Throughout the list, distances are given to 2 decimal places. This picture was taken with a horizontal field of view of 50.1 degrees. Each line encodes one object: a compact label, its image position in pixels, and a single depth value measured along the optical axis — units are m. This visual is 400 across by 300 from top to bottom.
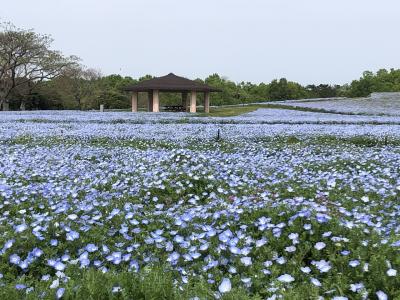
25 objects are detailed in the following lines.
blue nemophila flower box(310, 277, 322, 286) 3.00
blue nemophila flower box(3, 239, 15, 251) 3.65
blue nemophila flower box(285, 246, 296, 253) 3.65
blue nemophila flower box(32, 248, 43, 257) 3.55
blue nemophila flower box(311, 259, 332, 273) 3.23
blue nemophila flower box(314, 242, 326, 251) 3.60
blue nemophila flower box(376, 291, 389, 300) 2.71
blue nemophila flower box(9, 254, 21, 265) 3.49
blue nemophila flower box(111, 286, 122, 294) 2.83
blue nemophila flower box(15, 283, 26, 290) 2.83
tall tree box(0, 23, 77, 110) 47.66
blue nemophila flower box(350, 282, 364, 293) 2.89
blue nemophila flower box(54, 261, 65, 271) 3.30
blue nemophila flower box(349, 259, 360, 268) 3.17
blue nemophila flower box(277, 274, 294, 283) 3.04
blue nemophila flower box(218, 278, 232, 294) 2.81
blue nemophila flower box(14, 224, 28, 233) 4.01
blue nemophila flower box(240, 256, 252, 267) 3.39
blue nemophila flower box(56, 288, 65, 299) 2.69
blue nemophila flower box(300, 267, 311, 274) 3.24
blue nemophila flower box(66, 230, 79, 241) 3.88
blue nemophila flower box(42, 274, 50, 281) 3.15
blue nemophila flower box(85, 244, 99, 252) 3.66
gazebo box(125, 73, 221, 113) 40.25
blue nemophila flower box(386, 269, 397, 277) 2.93
